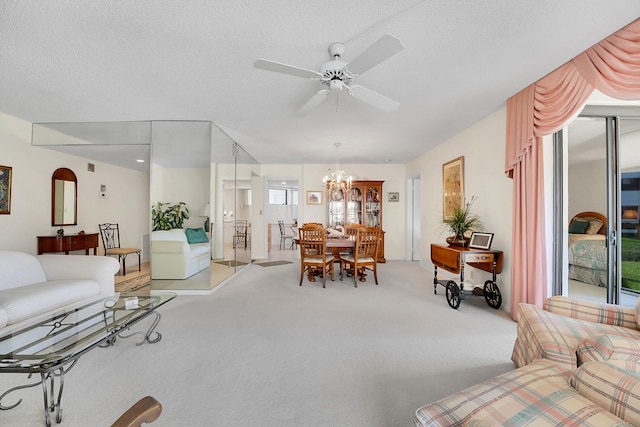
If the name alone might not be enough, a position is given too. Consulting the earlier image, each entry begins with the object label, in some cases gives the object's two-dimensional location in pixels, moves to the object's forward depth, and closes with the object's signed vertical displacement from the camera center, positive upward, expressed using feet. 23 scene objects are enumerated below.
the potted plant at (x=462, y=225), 11.38 -0.40
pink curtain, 6.09 +2.93
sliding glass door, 8.39 +0.45
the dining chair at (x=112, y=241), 15.43 -1.88
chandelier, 16.37 +2.05
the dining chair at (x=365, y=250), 13.88 -1.91
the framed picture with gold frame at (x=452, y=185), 13.29 +1.63
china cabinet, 21.21 +0.80
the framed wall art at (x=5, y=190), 11.30 +0.94
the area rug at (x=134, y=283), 12.76 -3.59
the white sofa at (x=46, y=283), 6.66 -2.17
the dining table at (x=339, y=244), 13.84 -1.52
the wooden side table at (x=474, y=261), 10.13 -2.00
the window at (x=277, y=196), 33.17 +2.29
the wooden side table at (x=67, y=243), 12.87 -1.59
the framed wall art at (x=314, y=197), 21.84 +1.44
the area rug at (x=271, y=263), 19.39 -3.69
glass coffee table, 4.53 -2.55
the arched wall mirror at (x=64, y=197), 13.83 +0.81
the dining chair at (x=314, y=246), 13.38 -1.67
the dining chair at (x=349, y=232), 15.45 -1.24
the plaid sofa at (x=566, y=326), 4.86 -2.11
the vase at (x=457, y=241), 11.25 -1.07
